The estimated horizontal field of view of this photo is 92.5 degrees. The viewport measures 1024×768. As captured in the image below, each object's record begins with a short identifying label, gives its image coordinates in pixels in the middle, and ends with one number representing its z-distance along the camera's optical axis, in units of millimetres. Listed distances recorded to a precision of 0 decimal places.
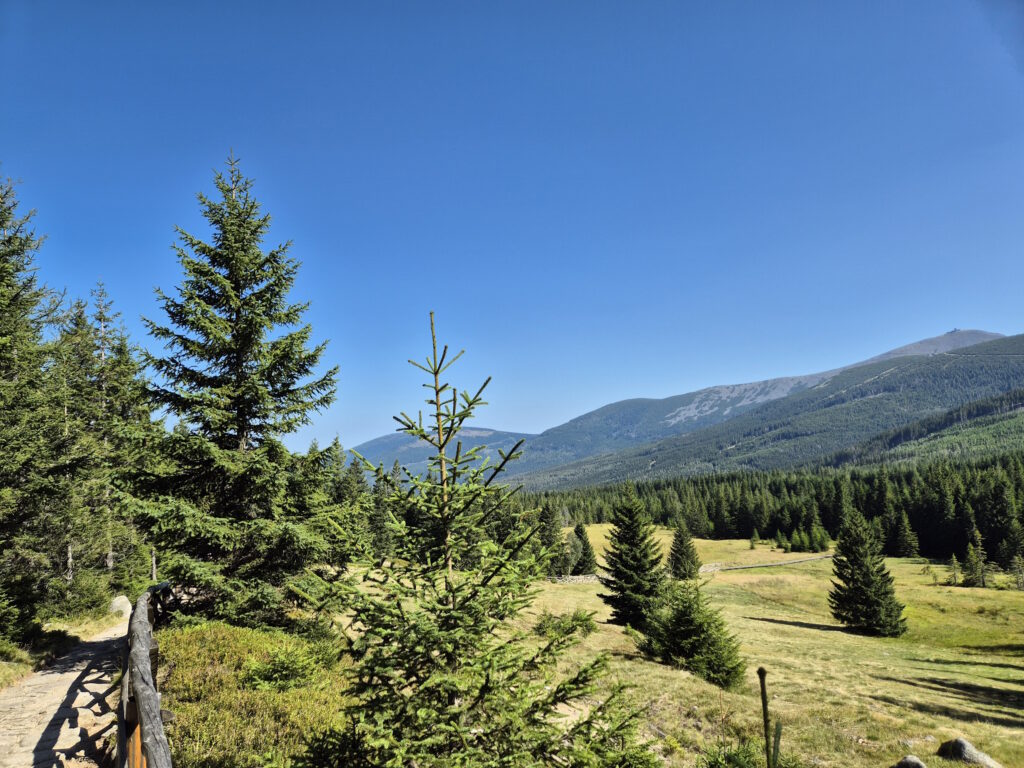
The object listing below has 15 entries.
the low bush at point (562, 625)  5961
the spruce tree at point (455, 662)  5246
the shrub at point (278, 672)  10633
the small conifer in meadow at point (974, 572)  66062
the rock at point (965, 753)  14227
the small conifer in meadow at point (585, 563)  71750
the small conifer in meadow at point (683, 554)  62344
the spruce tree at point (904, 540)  95250
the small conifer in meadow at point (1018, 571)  63981
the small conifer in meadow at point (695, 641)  21250
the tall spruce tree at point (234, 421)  13219
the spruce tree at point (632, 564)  33312
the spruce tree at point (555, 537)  64625
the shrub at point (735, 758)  9039
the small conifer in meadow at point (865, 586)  44375
